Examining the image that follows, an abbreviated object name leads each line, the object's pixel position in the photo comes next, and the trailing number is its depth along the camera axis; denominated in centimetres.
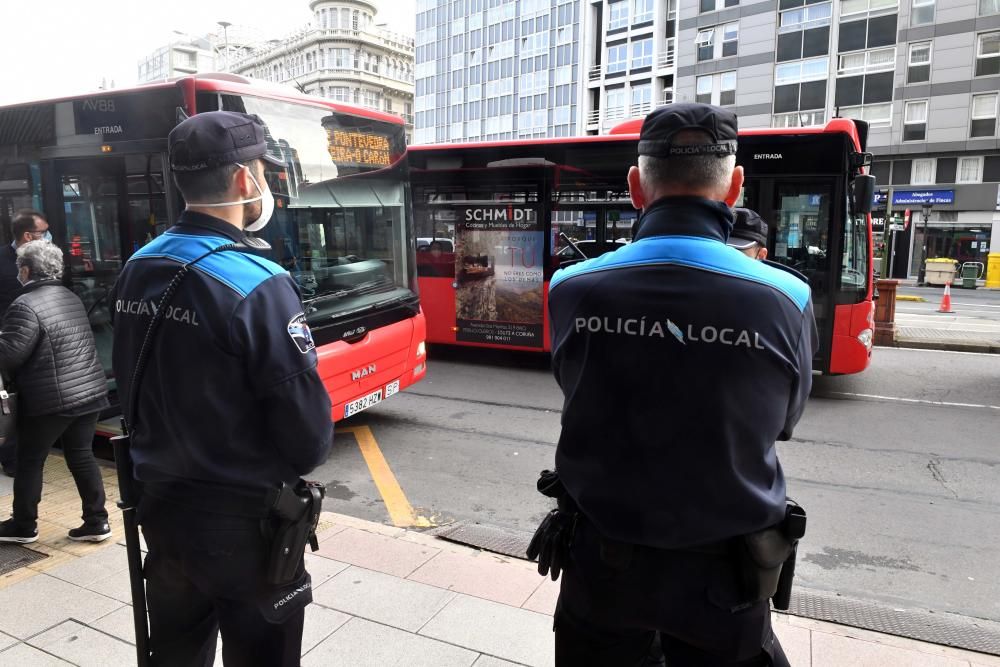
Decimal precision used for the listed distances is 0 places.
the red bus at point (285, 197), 550
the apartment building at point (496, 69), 6406
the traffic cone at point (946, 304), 1950
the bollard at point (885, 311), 1240
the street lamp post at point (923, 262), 3212
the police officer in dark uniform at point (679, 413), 165
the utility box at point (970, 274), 3013
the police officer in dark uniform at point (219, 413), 197
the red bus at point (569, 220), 835
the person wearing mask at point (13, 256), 489
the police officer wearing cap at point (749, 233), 424
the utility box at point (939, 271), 2970
